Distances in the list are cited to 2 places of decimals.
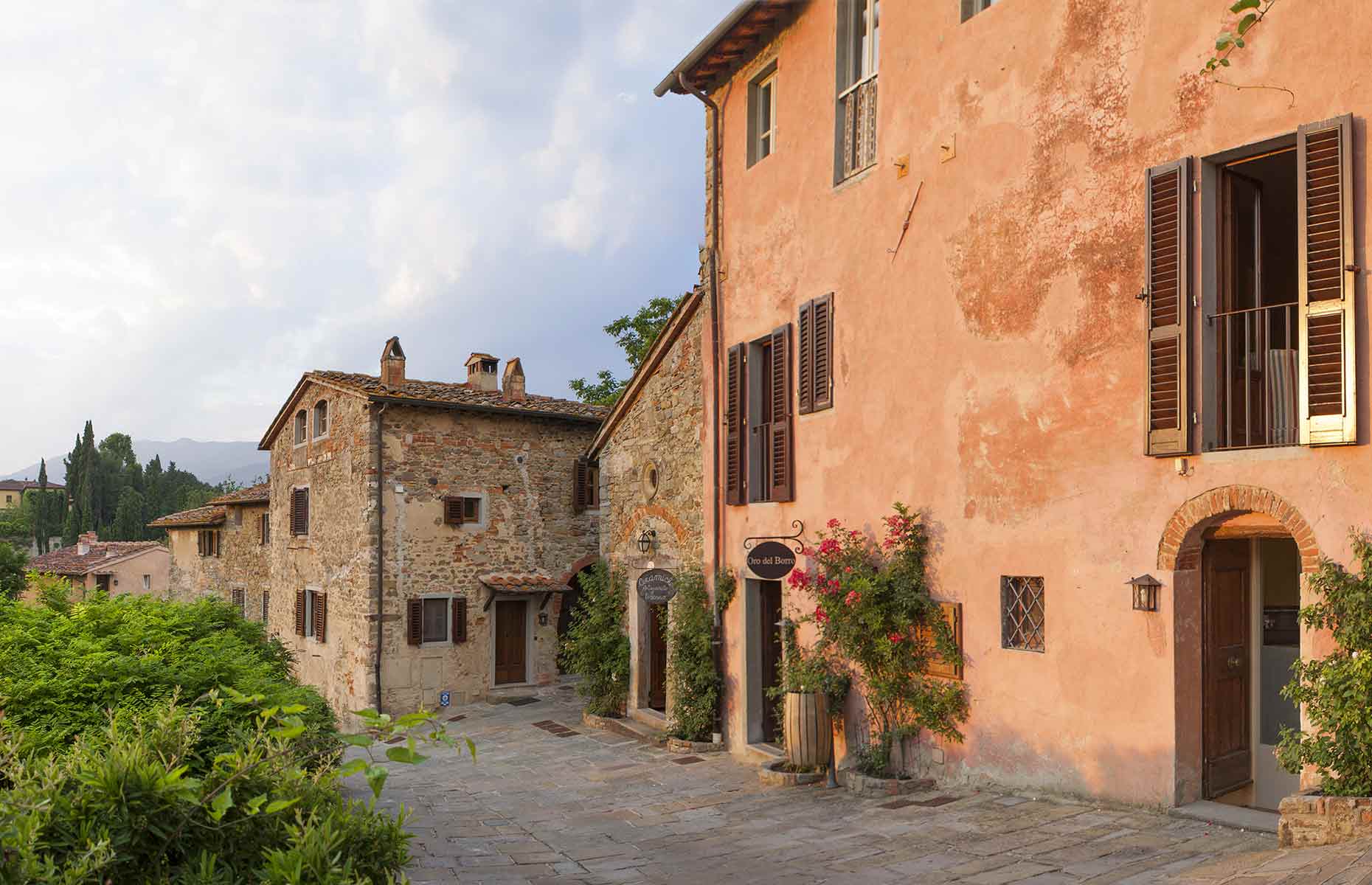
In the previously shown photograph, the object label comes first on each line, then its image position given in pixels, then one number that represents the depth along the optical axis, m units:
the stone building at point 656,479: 13.48
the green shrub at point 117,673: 6.38
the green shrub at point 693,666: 12.48
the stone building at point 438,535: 19.12
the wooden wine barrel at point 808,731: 9.84
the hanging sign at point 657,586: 12.98
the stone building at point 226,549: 27.22
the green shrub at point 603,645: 15.28
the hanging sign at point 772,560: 10.69
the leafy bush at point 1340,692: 5.55
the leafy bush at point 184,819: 3.70
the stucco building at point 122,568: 40.19
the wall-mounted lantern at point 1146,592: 7.01
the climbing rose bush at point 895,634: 8.91
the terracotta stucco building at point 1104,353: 6.30
